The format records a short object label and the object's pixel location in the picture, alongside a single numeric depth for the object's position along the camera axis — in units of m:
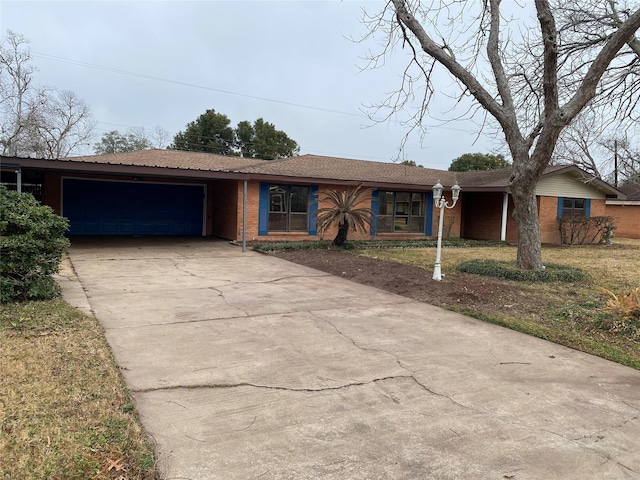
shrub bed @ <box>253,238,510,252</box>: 14.77
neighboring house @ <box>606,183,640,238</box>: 27.03
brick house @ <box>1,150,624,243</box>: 16.59
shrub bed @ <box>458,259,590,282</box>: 9.90
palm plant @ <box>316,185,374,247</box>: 14.30
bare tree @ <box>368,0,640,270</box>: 9.60
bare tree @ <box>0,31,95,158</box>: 30.75
